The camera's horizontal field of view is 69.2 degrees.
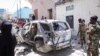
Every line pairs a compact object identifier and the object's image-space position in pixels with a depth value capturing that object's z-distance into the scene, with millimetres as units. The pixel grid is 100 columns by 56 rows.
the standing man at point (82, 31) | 3747
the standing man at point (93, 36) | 2332
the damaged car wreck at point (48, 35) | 3273
